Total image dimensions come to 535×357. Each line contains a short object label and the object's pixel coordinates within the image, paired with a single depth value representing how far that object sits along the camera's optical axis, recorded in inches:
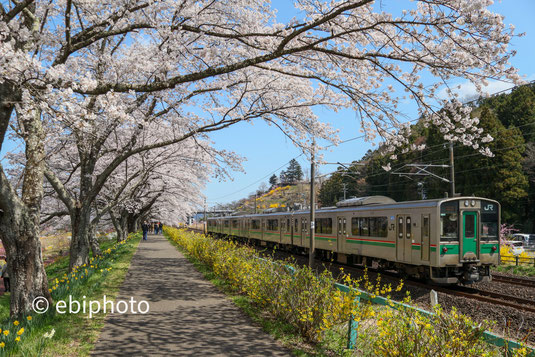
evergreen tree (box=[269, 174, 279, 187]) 6506.4
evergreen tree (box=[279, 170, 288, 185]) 6002.0
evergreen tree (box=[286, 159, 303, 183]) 5825.8
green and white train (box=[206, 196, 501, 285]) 451.2
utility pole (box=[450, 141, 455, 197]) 728.2
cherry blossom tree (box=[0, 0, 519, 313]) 219.6
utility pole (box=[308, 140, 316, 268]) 633.6
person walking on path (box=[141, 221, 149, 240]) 1286.9
